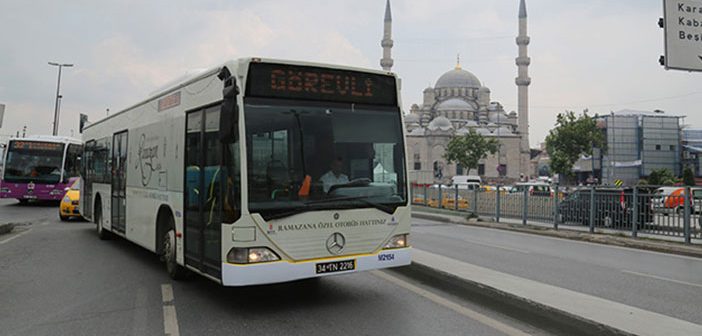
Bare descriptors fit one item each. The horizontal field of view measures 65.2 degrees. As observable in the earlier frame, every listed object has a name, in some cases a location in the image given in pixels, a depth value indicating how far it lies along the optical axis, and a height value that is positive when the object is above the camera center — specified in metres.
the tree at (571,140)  55.03 +3.71
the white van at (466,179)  58.17 -0.35
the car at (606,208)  13.98 -0.87
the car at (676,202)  12.73 -0.60
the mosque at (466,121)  99.56 +11.90
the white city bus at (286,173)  5.78 +0.02
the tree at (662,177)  50.56 -0.05
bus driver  6.16 -0.01
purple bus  24.52 +0.29
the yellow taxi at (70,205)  17.98 -1.01
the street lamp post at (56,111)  52.73 +6.39
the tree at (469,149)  83.81 +4.10
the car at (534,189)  17.64 -0.44
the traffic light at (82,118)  37.04 +3.81
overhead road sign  12.43 +3.19
